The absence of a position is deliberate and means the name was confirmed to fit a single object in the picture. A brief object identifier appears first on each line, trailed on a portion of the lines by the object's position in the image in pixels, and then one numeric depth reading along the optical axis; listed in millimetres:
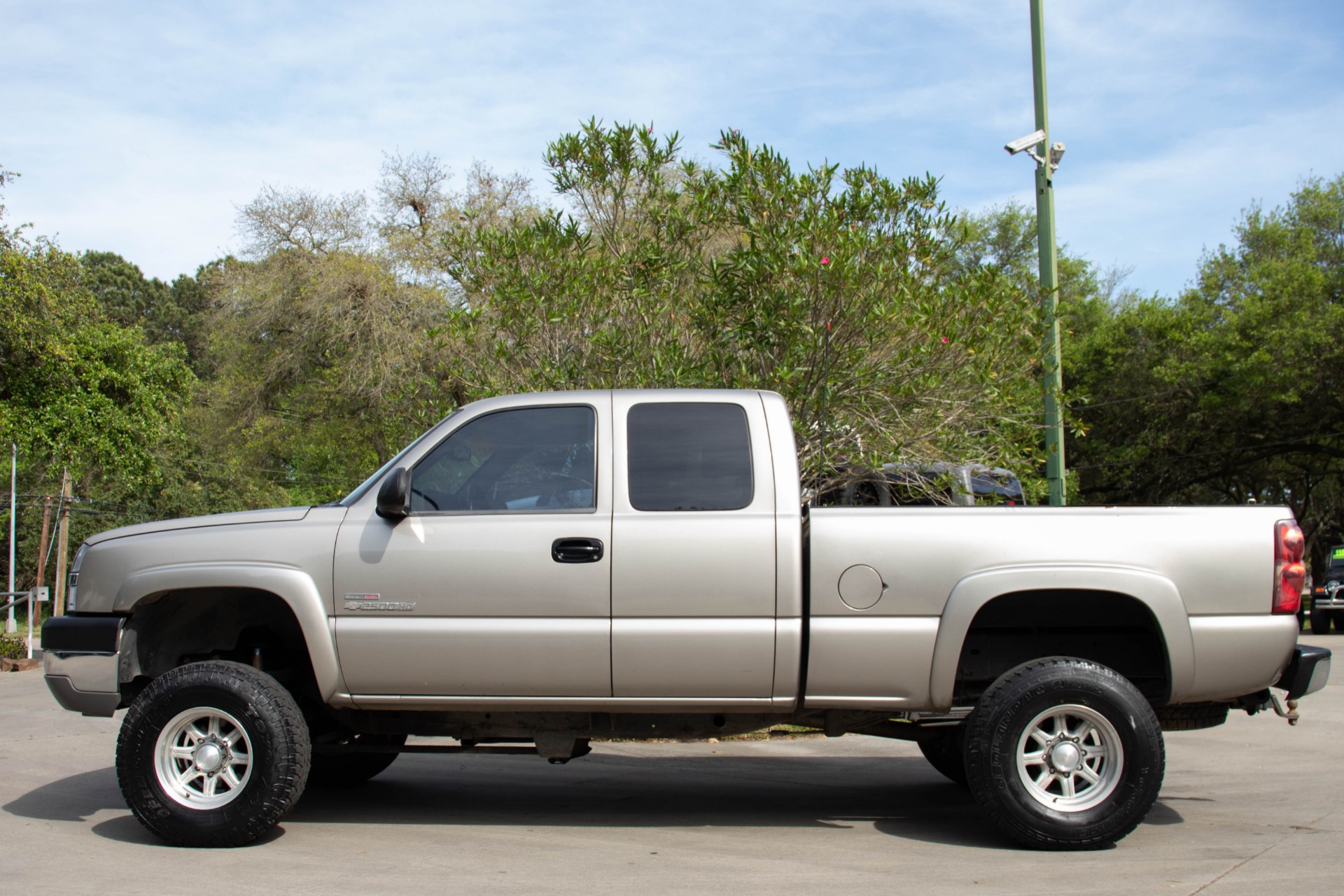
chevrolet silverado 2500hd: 5246
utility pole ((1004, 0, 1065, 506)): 9297
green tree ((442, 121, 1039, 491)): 8430
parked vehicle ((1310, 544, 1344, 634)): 22812
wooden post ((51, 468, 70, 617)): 36312
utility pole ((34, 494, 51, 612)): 41250
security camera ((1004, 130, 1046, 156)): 10219
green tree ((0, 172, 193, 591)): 16641
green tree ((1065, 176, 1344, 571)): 25328
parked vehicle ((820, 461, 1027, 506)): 9328
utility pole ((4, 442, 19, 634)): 29695
